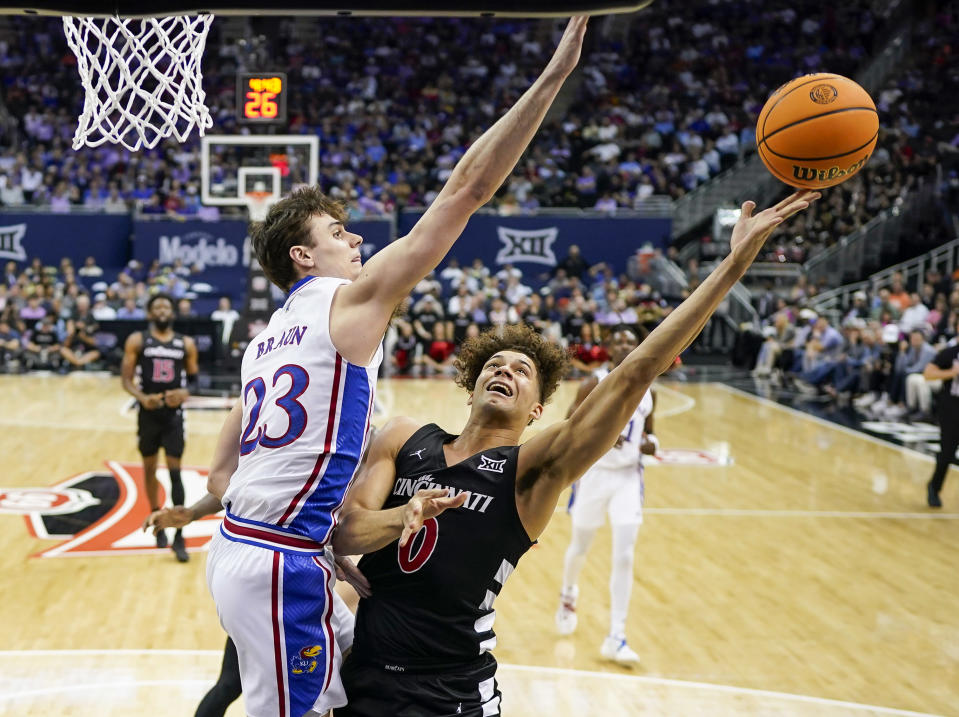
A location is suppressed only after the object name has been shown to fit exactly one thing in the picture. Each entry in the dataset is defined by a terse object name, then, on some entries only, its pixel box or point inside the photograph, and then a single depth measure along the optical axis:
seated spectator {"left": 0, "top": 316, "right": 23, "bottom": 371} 18.05
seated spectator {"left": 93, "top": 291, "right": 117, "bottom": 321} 18.34
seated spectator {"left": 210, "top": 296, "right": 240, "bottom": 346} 18.47
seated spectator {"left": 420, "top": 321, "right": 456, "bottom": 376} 18.41
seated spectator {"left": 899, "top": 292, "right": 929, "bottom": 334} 16.30
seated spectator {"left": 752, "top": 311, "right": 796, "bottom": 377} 18.59
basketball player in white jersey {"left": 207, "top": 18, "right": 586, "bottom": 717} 2.57
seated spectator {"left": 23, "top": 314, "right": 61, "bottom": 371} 18.17
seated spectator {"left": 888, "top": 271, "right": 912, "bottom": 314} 16.95
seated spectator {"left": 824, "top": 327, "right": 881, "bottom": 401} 15.95
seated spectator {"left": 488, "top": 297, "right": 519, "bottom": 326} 18.70
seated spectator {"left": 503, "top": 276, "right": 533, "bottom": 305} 19.40
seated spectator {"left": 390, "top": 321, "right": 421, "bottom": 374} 18.78
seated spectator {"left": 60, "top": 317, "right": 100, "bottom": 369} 18.17
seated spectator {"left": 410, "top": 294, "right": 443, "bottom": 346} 18.72
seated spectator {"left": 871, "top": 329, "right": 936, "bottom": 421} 14.58
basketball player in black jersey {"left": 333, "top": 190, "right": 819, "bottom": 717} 2.56
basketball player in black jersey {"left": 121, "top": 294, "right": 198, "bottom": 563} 7.62
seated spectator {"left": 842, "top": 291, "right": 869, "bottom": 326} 17.84
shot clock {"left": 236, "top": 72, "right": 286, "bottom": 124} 13.52
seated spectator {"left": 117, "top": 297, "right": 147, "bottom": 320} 18.31
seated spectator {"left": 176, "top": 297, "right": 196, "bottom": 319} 18.22
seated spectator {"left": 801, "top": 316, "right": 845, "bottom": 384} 16.92
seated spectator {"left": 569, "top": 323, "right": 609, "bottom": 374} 15.67
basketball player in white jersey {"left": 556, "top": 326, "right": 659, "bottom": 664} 6.07
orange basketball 3.11
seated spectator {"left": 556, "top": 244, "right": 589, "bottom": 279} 20.69
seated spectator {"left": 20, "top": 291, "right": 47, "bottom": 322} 18.45
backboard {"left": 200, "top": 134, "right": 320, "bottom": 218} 14.55
